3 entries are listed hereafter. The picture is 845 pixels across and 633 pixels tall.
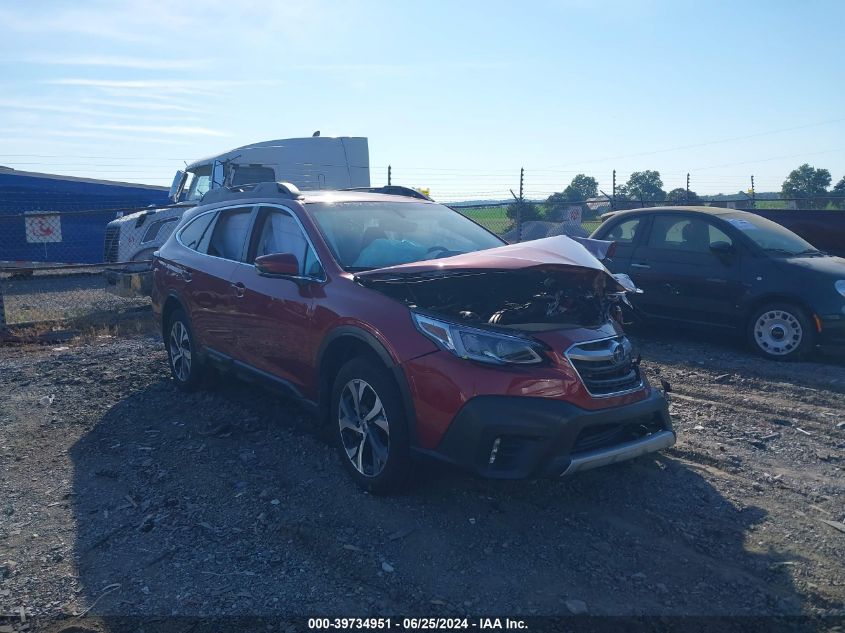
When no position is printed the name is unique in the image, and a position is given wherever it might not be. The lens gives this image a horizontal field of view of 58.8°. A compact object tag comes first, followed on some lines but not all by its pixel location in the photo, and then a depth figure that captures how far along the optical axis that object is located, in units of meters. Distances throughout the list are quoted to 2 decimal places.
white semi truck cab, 14.05
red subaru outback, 3.97
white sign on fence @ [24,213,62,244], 20.53
